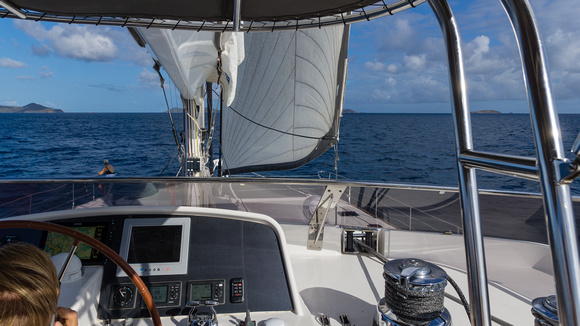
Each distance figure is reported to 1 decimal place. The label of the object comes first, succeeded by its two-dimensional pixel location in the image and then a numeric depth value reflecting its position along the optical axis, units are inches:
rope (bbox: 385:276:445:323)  44.7
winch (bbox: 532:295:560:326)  31.2
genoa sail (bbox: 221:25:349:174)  202.7
